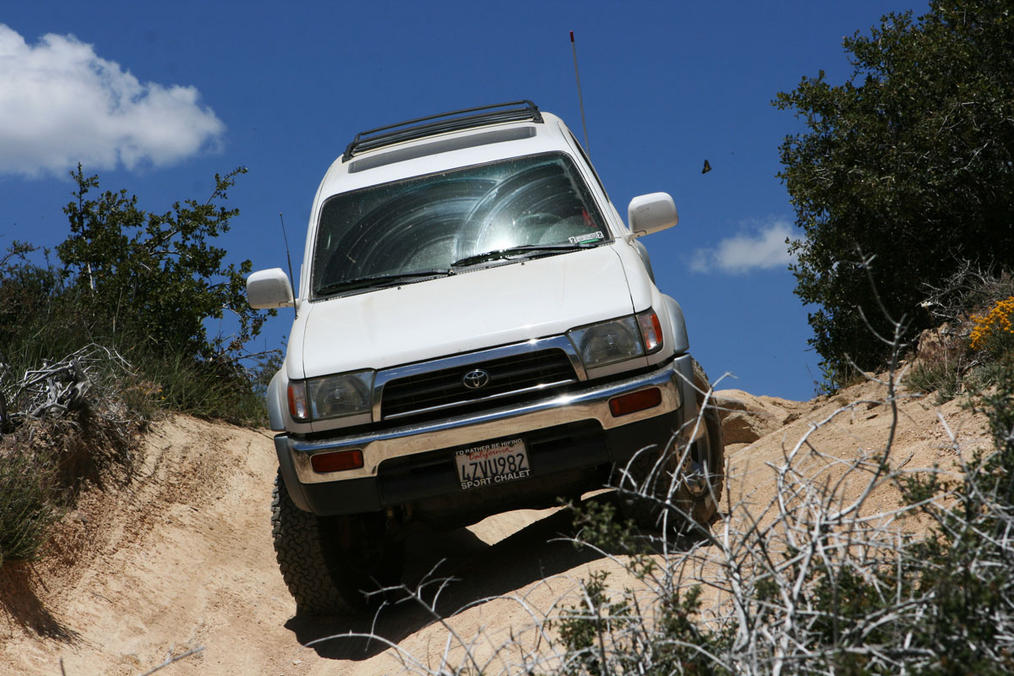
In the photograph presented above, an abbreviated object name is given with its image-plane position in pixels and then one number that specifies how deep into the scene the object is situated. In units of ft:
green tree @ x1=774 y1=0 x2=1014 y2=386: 41.83
